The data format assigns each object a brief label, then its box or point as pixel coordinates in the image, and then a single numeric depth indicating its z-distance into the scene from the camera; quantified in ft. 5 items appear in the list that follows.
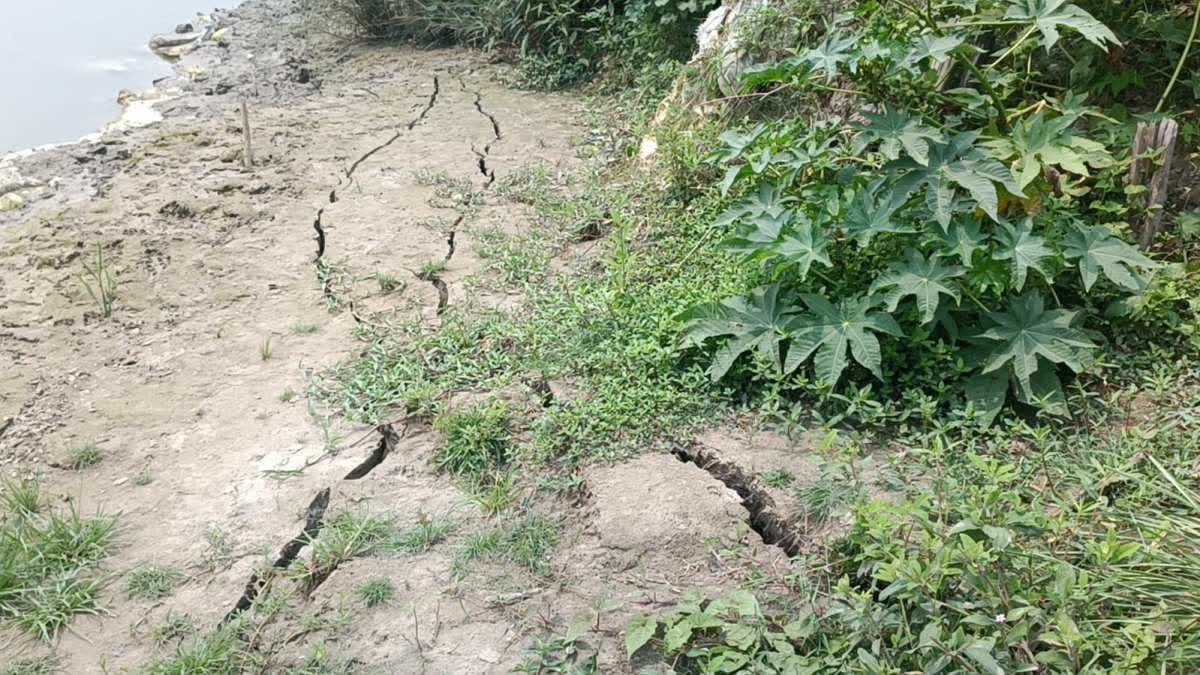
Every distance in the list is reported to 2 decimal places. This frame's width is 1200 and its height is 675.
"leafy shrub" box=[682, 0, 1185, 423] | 9.55
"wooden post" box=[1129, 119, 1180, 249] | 10.39
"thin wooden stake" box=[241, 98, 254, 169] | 17.54
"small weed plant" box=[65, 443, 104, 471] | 10.43
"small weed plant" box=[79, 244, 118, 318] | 13.44
